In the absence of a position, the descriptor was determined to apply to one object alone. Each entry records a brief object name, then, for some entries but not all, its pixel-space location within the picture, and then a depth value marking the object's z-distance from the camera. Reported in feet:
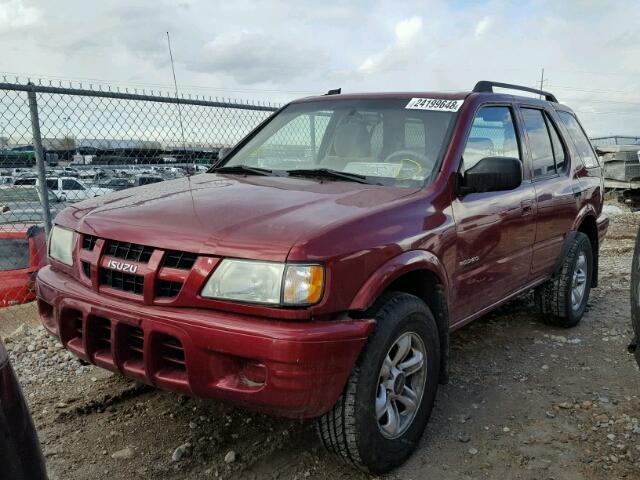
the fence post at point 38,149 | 15.35
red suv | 7.43
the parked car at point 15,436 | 4.51
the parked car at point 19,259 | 22.06
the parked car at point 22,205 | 19.11
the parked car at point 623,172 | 48.42
